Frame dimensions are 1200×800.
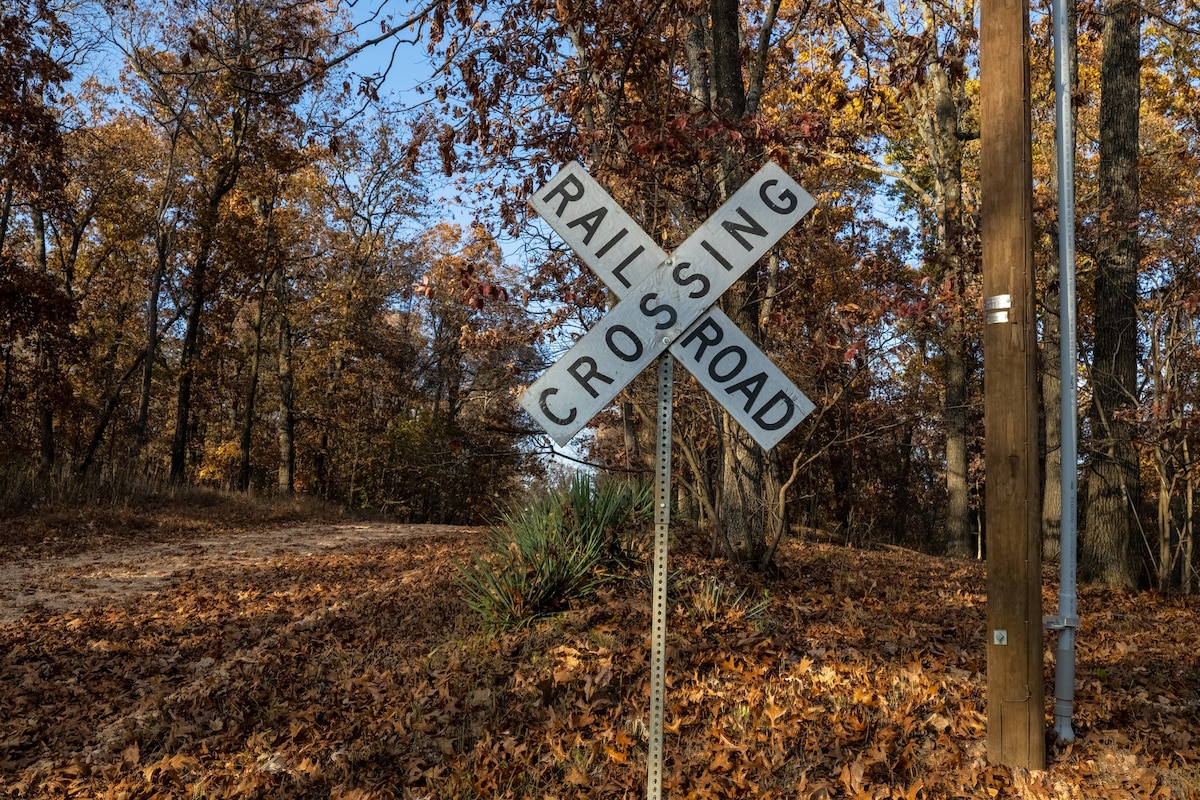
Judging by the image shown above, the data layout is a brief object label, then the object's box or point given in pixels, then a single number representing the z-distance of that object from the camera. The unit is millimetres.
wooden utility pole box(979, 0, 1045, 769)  4055
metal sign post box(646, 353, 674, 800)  2820
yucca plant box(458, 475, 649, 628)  6355
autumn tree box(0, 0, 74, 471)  14125
